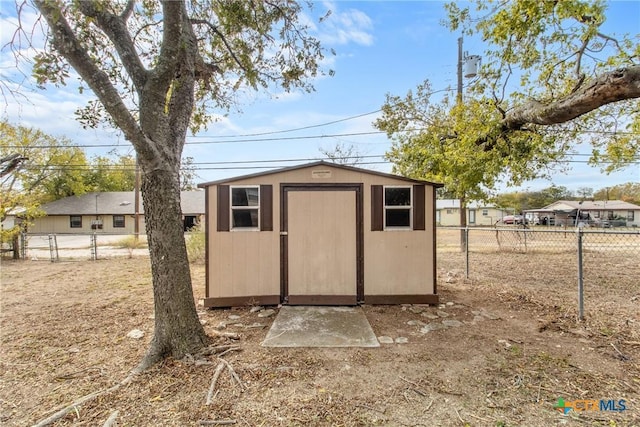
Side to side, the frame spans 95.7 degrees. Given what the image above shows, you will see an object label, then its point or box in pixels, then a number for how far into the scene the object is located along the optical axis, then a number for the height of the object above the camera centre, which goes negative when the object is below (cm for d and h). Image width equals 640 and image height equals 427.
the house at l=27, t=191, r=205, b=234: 2583 -17
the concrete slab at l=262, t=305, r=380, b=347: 348 -158
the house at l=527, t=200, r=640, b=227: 3105 -57
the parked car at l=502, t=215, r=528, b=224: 3265 -129
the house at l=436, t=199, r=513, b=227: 3584 -81
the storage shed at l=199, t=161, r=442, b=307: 494 -43
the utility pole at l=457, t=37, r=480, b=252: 1058 +35
